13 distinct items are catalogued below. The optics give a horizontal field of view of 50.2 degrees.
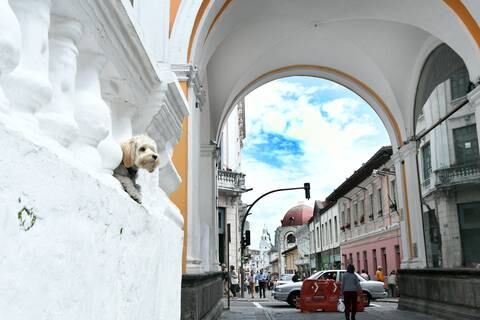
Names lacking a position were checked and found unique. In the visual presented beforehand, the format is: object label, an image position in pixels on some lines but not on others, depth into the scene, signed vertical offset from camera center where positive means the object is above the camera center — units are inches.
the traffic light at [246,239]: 807.1 +51.6
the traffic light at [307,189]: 863.9 +136.8
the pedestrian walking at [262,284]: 1011.9 -22.9
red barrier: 550.9 -26.7
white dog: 73.6 +16.2
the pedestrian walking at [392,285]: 838.5 -22.8
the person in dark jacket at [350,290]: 397.1 -14.2
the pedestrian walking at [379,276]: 827.1 -8.2
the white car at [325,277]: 629.3 -21.0
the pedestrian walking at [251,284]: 1076.6 -24.6
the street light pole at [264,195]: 818.1 +123.4
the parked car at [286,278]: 1010.1 -11.6
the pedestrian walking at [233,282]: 801.6 -14.2
